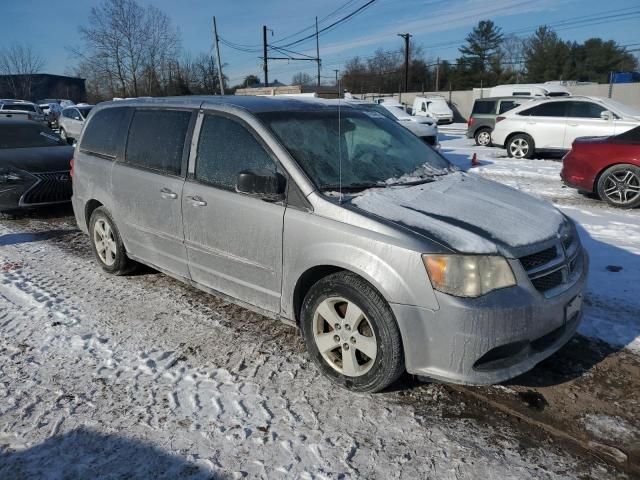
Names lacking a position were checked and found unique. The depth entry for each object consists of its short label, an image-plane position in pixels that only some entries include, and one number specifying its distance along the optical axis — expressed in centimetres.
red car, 760
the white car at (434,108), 3200
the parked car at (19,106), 2491
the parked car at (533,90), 2230
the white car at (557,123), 1221
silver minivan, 269
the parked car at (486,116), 1762
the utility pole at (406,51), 4838
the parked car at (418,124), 1413
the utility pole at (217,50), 3402
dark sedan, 741
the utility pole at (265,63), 4031
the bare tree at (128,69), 3975
